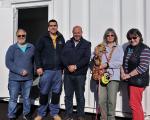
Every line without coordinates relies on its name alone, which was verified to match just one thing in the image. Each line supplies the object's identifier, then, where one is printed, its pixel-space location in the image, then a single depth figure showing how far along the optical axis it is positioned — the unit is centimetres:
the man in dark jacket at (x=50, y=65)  641
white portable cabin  662
